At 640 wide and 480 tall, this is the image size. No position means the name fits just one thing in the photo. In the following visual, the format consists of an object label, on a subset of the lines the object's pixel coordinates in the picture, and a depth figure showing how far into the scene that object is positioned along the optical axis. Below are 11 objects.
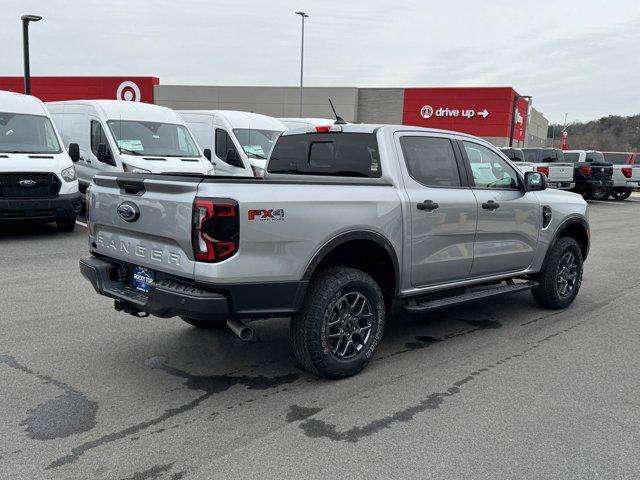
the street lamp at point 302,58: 36.75
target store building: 40.56
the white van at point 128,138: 11.38
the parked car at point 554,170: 20.62
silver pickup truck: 3.59
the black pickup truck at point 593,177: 22.84
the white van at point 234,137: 14.58
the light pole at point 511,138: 36.60
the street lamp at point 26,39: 18.64
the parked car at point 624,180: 24.37
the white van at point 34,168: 9.34
